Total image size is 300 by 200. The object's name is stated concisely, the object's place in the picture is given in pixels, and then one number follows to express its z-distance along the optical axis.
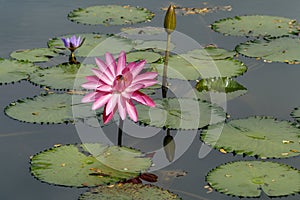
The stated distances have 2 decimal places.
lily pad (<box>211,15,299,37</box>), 8.21
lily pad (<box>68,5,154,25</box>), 8.59
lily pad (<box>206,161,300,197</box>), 5.04
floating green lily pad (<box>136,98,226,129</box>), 5.99
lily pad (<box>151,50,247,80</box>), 7.09
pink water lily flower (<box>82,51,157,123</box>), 5.35
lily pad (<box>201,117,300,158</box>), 5.60
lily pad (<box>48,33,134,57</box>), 7.59
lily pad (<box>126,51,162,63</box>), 7.38
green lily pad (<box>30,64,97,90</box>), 6.79
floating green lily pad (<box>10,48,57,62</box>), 7.40
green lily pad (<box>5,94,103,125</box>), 6.08
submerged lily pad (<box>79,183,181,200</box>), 4.96
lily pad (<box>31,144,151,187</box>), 5.15
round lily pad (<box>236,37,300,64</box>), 7.54
